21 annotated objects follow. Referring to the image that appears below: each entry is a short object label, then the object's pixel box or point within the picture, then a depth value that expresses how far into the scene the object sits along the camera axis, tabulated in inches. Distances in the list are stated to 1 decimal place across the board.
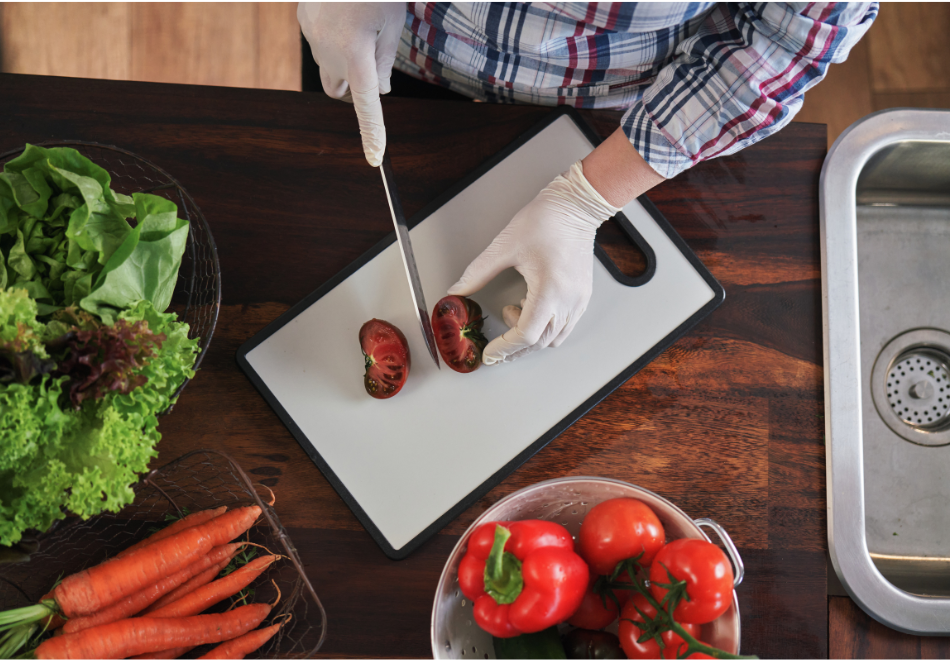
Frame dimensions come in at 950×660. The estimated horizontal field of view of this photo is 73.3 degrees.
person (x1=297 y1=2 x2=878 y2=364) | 29.9
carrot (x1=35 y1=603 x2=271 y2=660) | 30.4
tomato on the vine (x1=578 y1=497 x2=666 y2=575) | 27.3
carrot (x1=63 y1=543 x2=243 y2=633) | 32.9
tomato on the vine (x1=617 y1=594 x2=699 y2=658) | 26.4
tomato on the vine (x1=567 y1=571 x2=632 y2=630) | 28.5
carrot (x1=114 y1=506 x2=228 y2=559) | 33.1
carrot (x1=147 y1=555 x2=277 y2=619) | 33.0
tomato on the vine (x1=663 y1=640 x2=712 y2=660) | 25.4
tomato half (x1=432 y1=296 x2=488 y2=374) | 34.9
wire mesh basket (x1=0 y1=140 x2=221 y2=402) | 33.7
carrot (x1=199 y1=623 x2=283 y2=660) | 32.2
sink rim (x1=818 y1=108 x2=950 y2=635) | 34.5
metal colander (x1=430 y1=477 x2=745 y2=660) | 28.4
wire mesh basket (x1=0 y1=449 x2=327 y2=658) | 32.3
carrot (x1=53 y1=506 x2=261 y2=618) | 30.8
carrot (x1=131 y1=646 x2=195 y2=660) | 32.8
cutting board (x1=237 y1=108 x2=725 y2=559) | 35.1
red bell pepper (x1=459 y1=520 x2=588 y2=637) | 25.6
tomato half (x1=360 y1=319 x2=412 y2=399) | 34.3
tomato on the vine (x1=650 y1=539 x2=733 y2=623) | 25.7
